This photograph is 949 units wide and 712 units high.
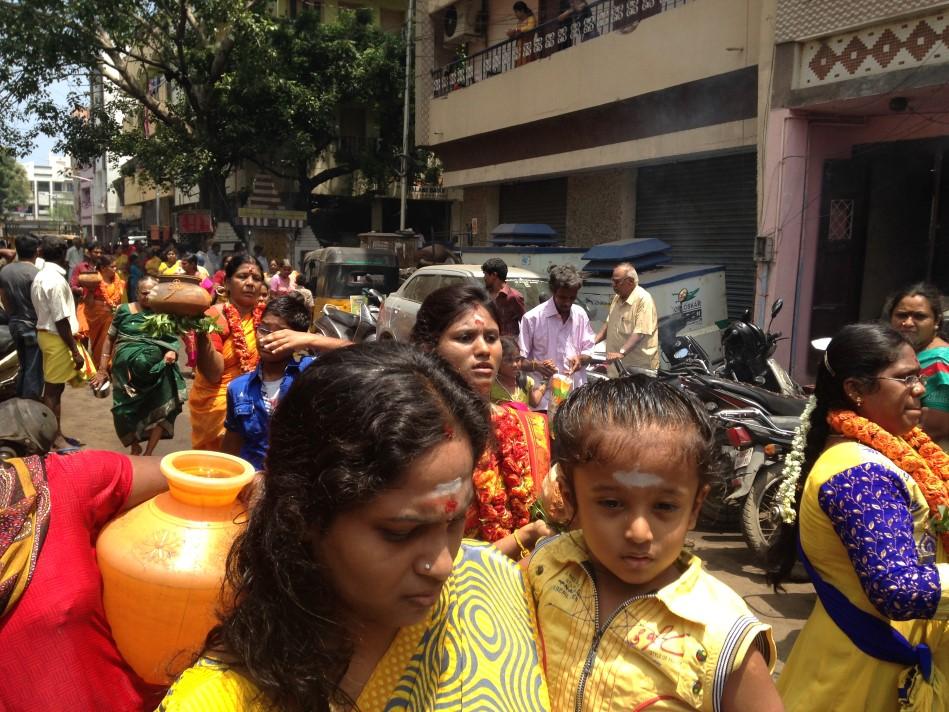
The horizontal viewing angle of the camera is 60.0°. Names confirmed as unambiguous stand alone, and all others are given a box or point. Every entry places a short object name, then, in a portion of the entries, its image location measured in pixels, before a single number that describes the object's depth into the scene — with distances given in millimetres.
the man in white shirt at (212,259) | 19203
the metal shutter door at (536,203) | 15586
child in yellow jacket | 1359
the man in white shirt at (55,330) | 6969
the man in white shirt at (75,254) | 19703
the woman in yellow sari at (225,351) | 4180
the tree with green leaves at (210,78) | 18859
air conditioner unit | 17328
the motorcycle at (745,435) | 4824
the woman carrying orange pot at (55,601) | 1654
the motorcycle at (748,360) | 6309
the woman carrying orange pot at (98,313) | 10086
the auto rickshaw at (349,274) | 12844
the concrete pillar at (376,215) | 26281
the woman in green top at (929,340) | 3561
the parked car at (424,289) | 9047
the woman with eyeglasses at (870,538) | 1910
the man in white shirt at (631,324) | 7105
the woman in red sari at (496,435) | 2225
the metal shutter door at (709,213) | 11102
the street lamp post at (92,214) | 55250
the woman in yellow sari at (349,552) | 1044
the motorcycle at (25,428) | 2176
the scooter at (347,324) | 10445
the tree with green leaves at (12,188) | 63250
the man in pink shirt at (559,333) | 6238
